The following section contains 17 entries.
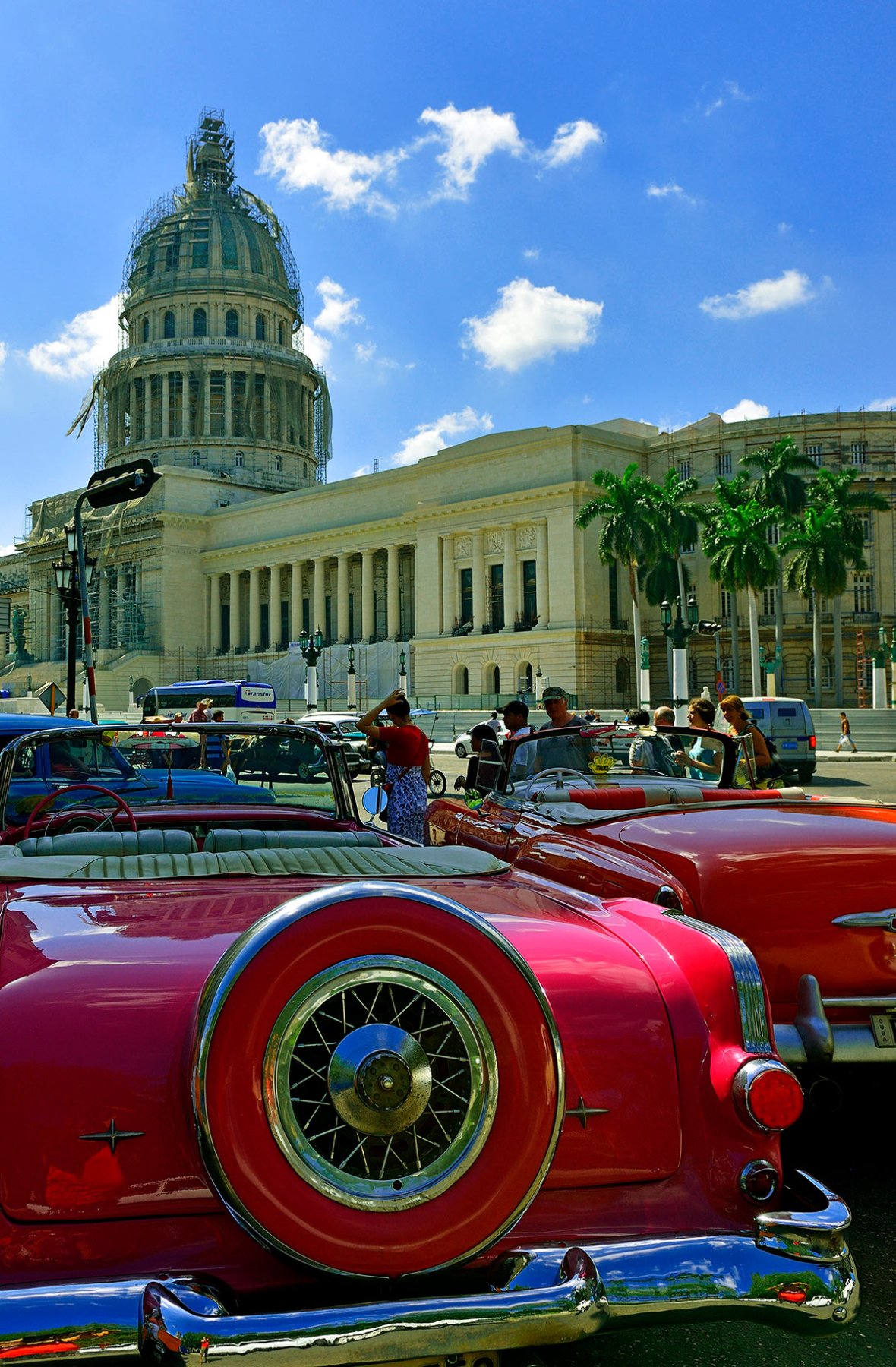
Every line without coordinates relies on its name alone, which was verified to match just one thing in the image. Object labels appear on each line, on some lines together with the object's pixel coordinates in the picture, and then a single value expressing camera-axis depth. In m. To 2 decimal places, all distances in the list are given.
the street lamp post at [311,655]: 46.50
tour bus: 41.94
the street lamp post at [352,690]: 55.09
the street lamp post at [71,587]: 22.75
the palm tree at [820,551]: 46.69
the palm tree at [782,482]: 46.88
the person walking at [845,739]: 33.38
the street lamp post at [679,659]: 39.53
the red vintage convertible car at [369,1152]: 1.92
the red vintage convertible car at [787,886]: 3.72
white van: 22.77
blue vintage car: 4.29
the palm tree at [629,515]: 48.84
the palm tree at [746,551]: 45.34
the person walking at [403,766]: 8.12
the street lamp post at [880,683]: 43.91
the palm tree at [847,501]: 48.03
